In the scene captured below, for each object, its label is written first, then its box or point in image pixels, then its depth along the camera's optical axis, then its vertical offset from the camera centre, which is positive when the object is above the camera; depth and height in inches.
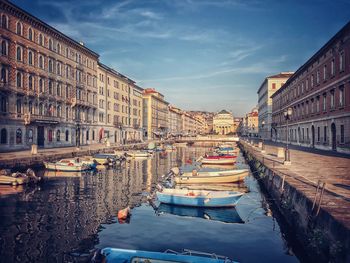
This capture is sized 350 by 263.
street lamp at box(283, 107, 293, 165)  1063.9 -68.7
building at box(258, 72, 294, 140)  4175.7 +611.0
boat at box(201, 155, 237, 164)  1946.4 -158.7
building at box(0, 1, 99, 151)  1695.4 +347.9
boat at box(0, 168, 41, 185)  1090.7 -151.4
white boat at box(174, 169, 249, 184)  1182.3 -165.5
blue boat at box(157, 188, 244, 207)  828.0 -172.7
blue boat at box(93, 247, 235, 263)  387.2 -159.0
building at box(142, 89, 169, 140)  4564.5 +340.4
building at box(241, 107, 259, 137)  7150.6 +52.6
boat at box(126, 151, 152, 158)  2309.3 -141.0
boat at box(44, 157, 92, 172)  1472.7 -145.8
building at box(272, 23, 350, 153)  1476.4 +229.4
